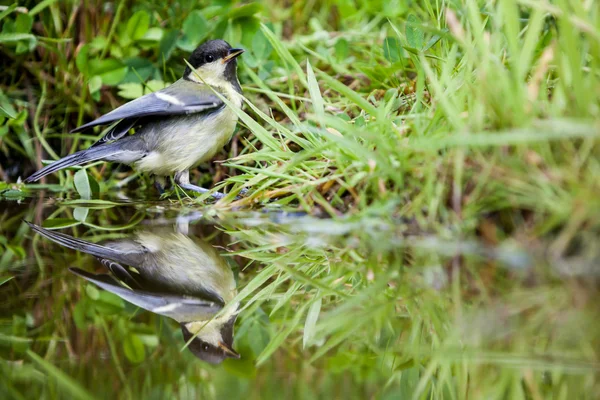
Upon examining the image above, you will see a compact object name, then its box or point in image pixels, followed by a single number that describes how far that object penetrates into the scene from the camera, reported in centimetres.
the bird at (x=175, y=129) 779
